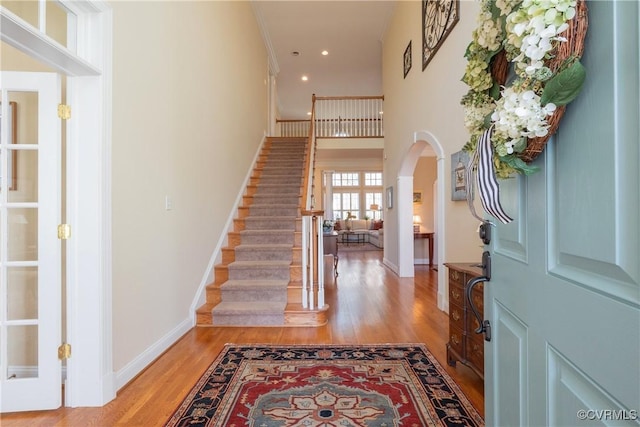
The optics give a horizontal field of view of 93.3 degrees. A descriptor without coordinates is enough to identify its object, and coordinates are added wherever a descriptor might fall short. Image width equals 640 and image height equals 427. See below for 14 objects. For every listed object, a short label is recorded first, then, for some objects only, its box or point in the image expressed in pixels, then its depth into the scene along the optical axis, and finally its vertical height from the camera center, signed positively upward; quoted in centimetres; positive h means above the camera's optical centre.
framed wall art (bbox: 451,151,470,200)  296 +39
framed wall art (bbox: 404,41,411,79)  484 +251
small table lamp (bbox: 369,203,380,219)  1291 +25
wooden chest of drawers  191 -76
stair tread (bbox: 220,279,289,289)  333 -80
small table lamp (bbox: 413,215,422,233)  828 -20
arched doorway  529 -8
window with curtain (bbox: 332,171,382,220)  1303 +78
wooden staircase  309 -73
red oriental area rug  169 -114
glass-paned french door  175 -14
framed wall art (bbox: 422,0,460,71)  318 +222
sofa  1181 -54
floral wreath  61 +31
